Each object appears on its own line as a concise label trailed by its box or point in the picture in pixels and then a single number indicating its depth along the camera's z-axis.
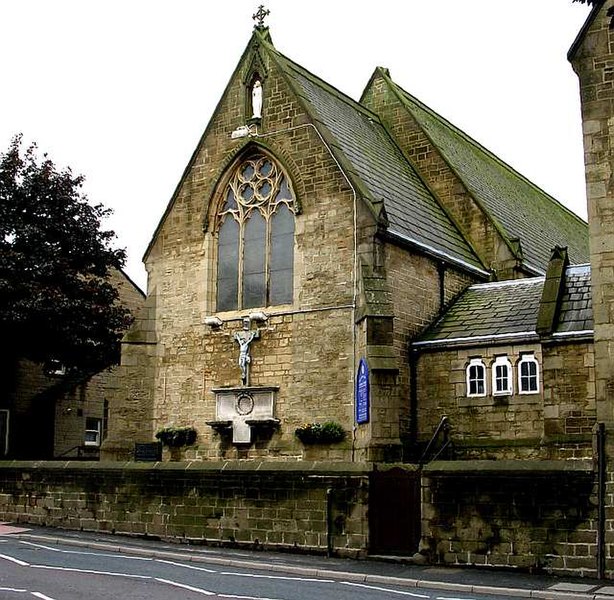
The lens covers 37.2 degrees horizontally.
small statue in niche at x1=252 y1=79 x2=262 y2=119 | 25.20
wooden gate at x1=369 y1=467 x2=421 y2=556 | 17.12
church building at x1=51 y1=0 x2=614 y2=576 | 16.52
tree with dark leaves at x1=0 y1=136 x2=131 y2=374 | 29.56
